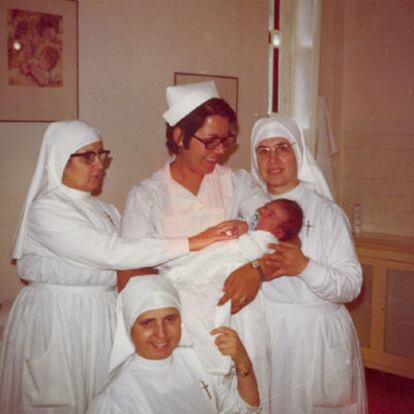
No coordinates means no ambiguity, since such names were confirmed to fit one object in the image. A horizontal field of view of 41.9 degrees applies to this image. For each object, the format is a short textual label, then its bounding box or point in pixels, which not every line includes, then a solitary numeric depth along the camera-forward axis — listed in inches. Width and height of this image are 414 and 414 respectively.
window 106.4
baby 57.3
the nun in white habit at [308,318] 66.5
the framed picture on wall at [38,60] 71.7
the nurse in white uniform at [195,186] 64.4
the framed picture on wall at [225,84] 98.7
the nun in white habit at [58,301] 67.8
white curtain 100.9
